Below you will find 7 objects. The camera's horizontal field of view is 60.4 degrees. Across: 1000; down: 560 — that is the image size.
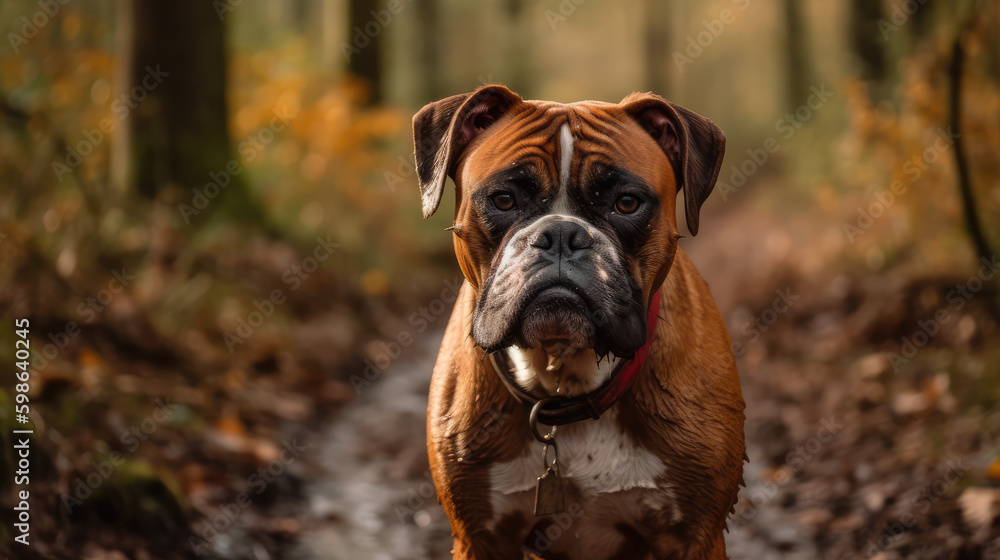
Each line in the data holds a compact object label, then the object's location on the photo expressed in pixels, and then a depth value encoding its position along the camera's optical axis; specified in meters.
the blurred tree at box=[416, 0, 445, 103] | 14.37
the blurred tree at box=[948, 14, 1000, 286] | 5.63
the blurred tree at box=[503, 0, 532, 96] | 16.03
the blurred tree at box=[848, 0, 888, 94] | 9.15
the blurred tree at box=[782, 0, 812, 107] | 12.42
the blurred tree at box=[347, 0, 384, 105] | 11.77
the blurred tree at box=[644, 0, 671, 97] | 19.66
